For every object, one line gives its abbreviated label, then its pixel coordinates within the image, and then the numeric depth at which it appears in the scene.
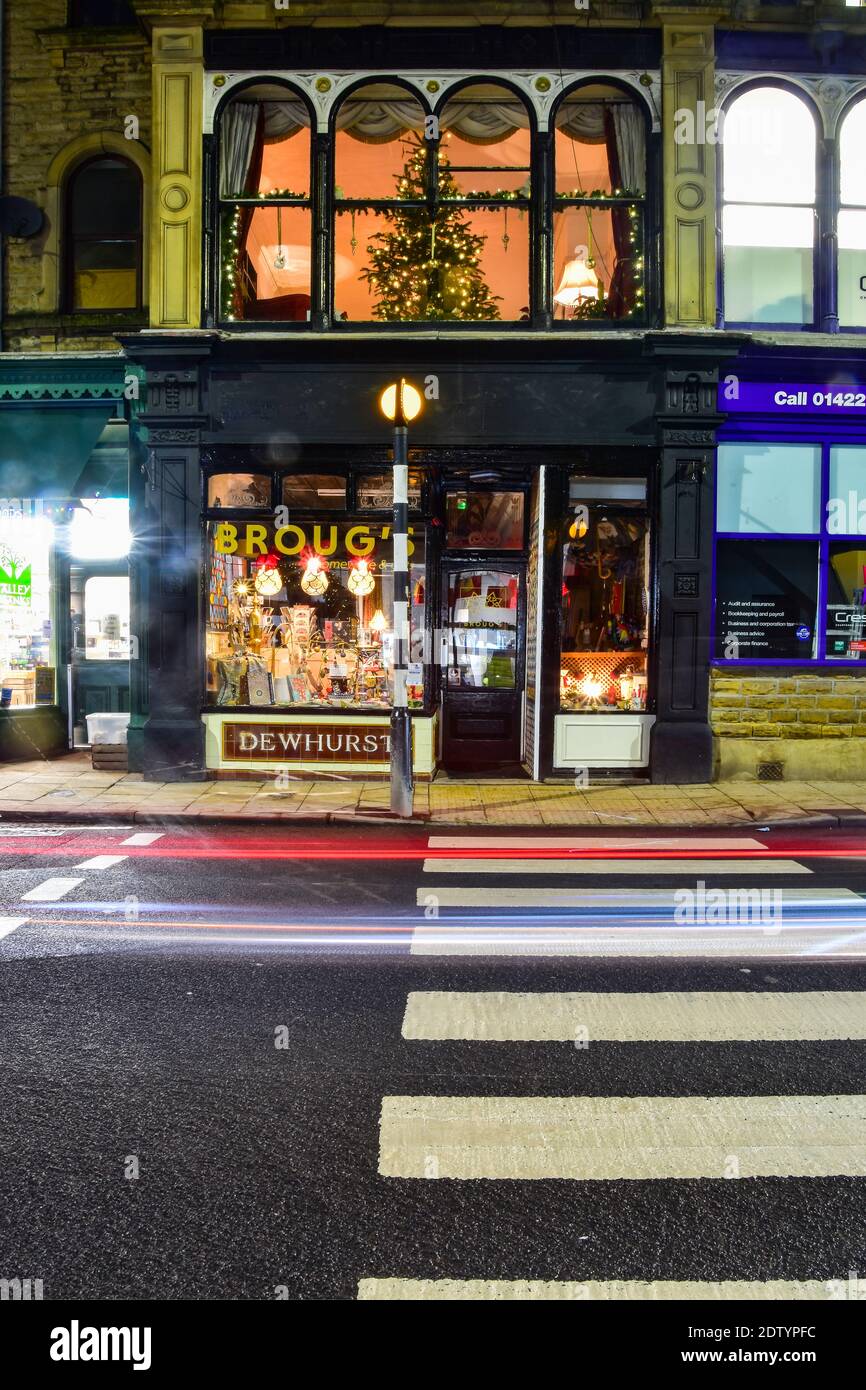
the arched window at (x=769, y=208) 13.66
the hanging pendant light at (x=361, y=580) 13.55
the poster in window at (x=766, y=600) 13.70
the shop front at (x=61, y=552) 14.30
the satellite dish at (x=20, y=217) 14.41
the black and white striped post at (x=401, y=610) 10.91
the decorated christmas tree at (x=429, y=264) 13.51
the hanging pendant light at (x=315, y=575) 13.53
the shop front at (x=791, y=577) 13.49
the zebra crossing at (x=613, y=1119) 3.07
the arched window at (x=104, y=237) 14.69
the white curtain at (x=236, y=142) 13.54
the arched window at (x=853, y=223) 13.84
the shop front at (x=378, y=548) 13.29
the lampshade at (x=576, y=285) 13.62
